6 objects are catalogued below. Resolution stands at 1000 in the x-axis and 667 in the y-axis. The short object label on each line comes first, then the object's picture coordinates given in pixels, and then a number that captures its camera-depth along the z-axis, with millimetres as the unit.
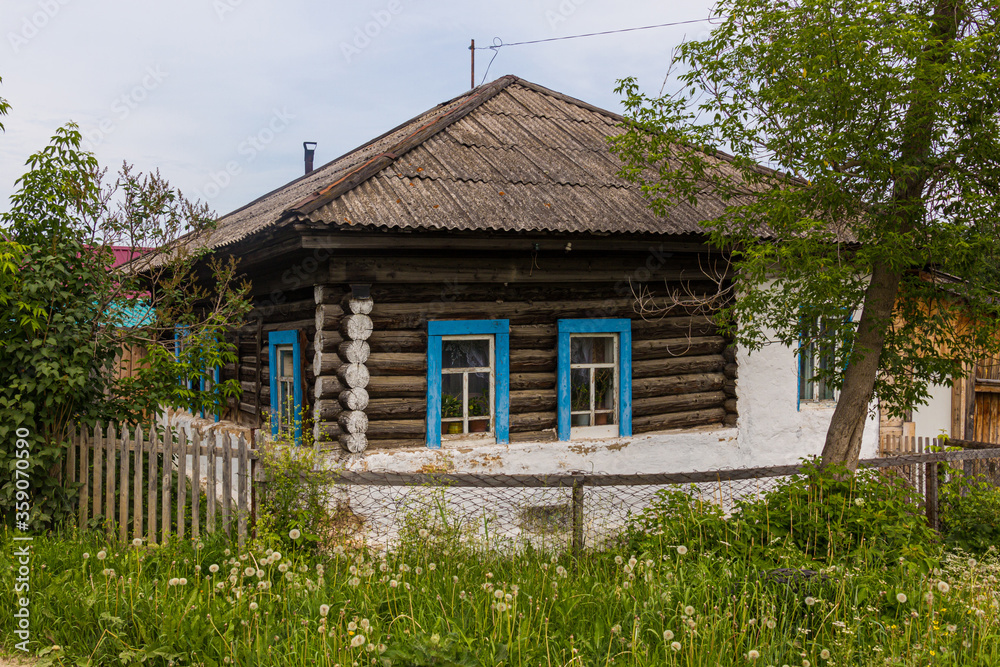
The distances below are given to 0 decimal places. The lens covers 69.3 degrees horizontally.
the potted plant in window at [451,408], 7426
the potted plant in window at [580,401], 8039
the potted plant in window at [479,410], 7542
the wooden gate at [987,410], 13258
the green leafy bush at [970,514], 6094
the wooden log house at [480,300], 6824
